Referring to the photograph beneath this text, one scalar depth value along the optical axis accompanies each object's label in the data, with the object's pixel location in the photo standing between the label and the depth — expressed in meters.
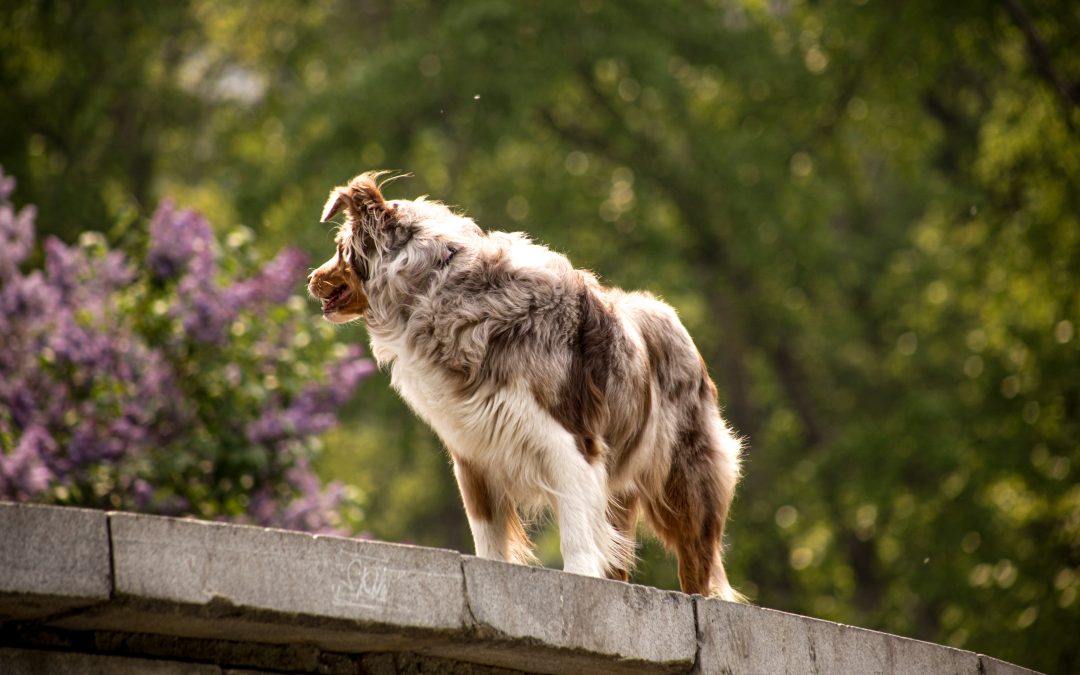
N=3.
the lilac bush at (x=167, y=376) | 22.19
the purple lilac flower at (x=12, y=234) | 23.16
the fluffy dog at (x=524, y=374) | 12.43
